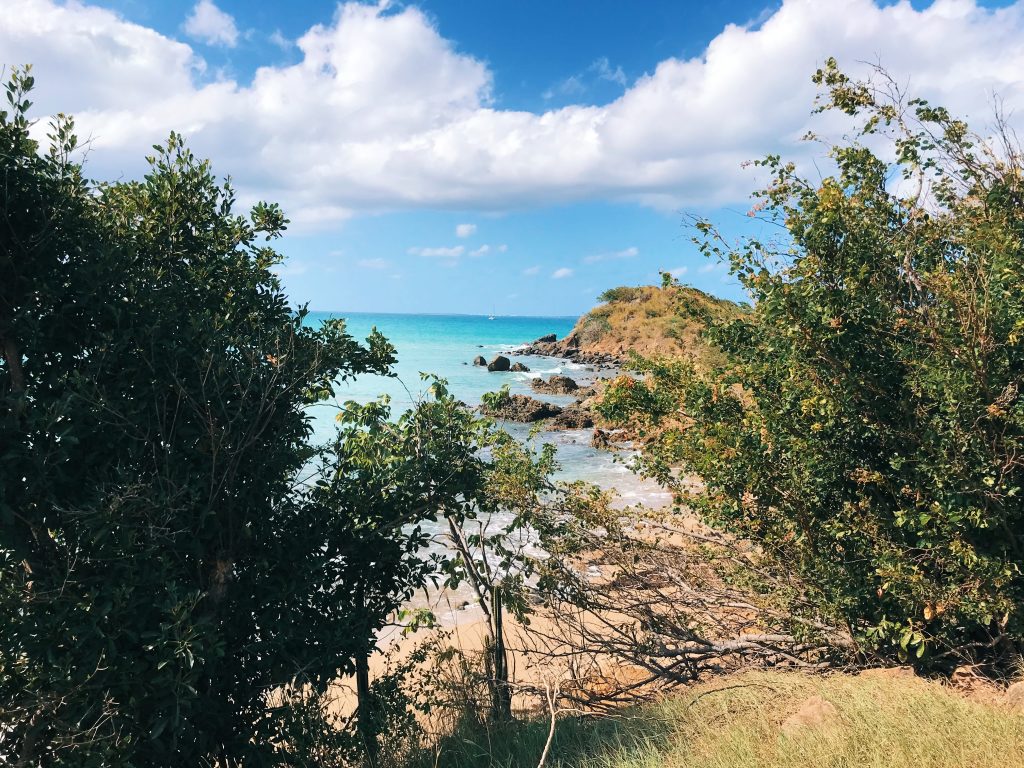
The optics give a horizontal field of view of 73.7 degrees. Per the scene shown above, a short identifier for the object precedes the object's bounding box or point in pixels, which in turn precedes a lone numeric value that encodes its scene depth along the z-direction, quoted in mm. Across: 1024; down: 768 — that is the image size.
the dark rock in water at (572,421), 33031
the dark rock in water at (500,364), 62281
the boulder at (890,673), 6328
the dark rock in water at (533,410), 33312
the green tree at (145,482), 4320
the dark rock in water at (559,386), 42875
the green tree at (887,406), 5418
